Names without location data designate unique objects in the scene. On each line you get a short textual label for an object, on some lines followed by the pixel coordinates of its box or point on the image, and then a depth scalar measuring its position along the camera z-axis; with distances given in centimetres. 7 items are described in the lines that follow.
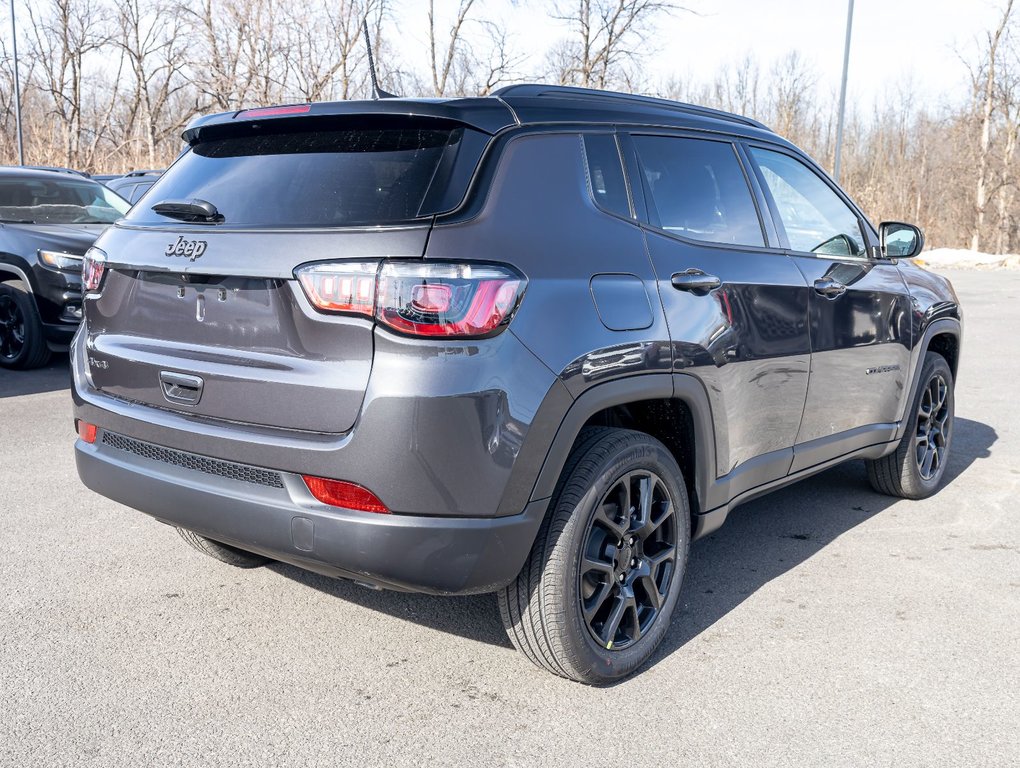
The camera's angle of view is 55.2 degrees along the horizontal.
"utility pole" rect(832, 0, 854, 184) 2364
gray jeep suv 258
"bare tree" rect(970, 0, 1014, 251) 3500
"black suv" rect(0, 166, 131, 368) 838
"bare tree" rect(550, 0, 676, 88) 2741
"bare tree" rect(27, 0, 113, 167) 3606
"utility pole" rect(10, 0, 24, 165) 2914
